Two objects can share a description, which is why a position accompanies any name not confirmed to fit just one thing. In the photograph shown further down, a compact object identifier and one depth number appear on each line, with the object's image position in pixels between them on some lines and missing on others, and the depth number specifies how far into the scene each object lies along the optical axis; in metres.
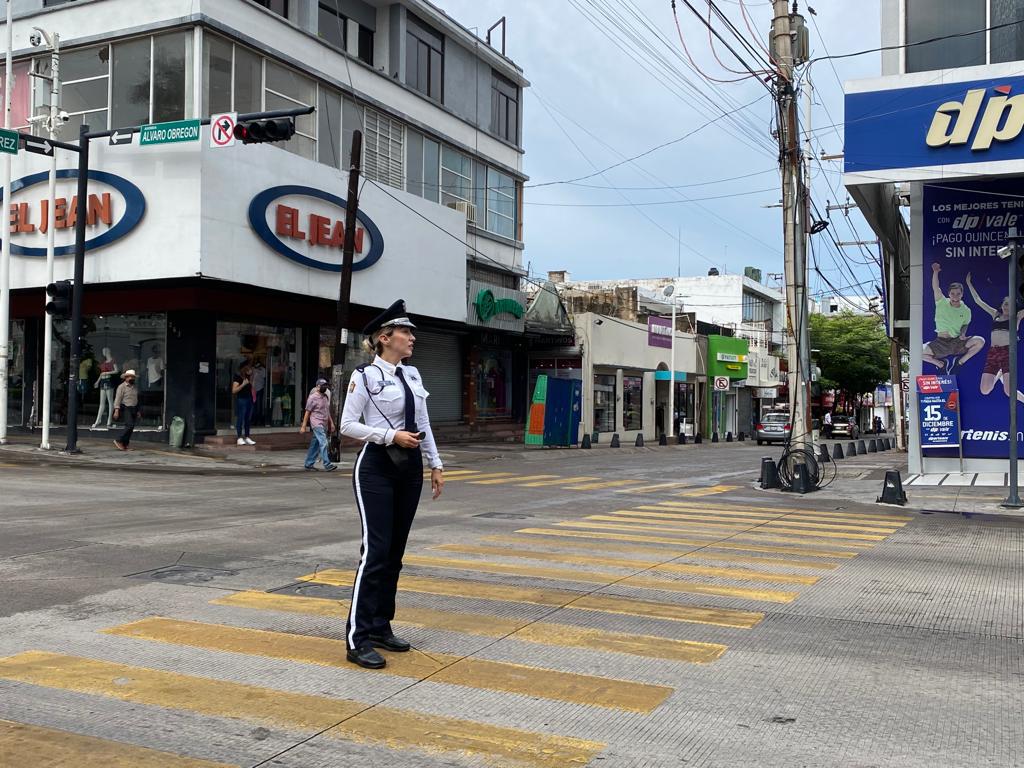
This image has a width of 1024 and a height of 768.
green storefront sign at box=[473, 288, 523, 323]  32.69
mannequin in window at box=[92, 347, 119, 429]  23.81
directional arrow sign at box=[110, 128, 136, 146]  19.17
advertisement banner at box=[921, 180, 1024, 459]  18.66
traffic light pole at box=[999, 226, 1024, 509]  14.00
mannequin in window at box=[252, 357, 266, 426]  24.53
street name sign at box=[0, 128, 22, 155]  18.64
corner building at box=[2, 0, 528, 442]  21.42
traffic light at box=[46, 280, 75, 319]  19.75
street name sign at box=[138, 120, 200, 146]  18.39
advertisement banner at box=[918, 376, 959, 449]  18.92
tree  63.72
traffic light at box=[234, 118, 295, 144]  15.91
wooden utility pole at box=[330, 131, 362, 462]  21.44
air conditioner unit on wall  32.78
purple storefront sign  46.48
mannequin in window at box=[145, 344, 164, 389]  23.42
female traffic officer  5.20
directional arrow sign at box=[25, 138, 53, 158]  19.79
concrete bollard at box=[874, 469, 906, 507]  15.12
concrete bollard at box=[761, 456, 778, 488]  18.00
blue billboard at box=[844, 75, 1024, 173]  17.25
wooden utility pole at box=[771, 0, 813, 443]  17.83
